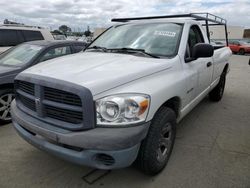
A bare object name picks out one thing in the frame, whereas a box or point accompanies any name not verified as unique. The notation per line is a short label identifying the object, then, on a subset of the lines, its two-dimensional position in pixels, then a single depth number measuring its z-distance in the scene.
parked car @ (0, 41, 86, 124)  3.43
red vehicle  19.15
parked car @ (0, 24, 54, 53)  5.98
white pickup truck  1.72
